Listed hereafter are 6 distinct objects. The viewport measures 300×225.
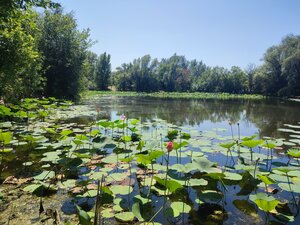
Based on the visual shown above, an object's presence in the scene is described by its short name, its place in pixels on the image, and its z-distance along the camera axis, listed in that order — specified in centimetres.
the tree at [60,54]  1917
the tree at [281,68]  3959
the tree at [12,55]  885
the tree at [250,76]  5422
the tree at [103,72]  6046
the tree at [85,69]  2076
